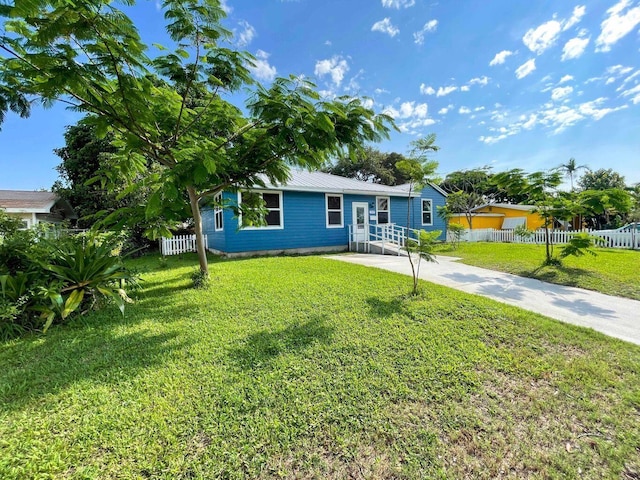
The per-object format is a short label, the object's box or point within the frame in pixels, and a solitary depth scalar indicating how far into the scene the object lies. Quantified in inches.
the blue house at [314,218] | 441.4
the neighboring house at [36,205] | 548.4
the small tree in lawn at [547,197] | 306.3
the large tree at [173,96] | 130.2
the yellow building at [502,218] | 1095.6
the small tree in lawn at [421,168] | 202.1
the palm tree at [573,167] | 1178.8
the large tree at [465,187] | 810.1
